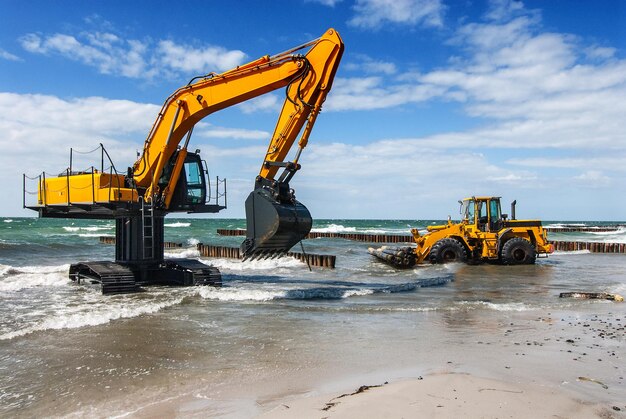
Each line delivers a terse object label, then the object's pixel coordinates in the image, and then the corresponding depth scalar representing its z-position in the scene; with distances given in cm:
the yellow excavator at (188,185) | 1048
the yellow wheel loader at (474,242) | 2075
